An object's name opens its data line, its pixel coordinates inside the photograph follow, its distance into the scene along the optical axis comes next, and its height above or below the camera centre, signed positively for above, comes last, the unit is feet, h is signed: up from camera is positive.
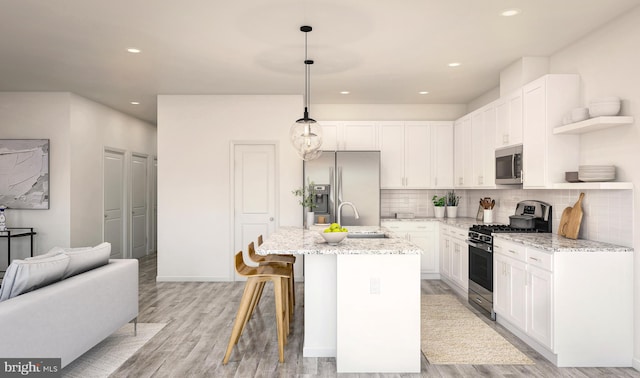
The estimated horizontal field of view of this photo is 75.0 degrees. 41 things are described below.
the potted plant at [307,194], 18.81 -0.17
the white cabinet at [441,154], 20.94 +1.80
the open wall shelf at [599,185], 10.37 +0.10
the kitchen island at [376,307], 10.05 -2.84
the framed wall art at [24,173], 19.16 +0.86
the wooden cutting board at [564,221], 12.70 -0.97
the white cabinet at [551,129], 12.43 +1.85
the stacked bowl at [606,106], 10.63 +2.12
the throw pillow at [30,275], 8.43 -1.74
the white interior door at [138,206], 26.11 -0.93
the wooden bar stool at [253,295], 10.62 -2.73
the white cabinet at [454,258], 16.57 -2.92
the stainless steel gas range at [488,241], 13.94 -1.79
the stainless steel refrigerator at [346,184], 19.42 +0.29
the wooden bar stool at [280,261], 12.04 -2.13
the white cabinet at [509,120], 14.05 +2.46
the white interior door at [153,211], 28.91 -1.38
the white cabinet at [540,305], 10.57 -3.06
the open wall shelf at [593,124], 10.46 +1.70
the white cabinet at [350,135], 20.88 +2.77
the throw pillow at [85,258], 9.97 -1.70
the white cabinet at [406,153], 20.97 +1.86
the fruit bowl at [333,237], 10.71 -1.20
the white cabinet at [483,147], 16.34 +1.77
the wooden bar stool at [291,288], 13.50 -3.29
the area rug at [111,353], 9.86 -4.25
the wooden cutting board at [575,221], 12.07 -0.92
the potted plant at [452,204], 21.12 -0.74
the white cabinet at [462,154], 18.84 +1.66
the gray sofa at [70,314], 7.75 -2.66
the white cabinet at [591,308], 10.34 -2.96
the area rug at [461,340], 10.74 -4.36
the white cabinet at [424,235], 19.99 -2.16
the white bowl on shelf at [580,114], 11.46 +2.07
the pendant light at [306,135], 12.67 +1.69
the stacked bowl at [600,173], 10.83 +0.43
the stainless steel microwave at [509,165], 14.08 +0.85
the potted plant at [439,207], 21.11 -0.87
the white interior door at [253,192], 20.15 -0.06
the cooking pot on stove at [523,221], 14.19 -1.08
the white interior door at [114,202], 22.91 -0.60
